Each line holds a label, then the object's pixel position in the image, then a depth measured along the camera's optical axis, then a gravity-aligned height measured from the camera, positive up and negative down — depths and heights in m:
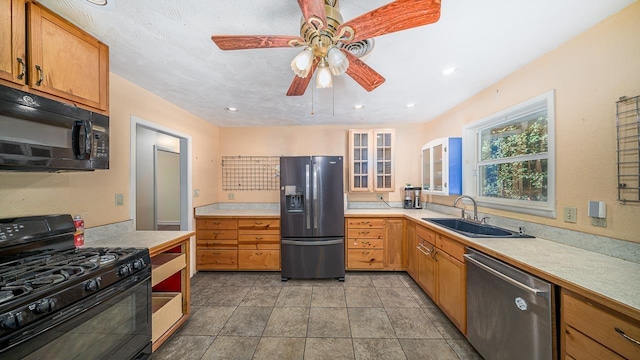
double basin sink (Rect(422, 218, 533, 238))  1.78 -0.49
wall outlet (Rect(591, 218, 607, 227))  1.33 -0.27
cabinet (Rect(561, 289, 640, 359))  0.83 -0.66
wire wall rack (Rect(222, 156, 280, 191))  3.77 +0.14
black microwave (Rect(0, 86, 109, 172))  1.05 +0.26
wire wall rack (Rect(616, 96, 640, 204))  1.19 +0.18
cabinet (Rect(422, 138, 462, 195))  2.65 +0.17
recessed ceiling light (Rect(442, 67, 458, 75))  1.86 +0.96
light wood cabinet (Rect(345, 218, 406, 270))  3.07 -0.90
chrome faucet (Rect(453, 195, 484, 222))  2.27 -0.34
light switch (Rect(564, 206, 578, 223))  1.48 -0.25
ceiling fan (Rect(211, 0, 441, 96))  0.89 +0.71
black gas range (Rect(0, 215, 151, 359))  0.89 -0.56
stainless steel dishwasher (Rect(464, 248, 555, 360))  1.13 -0.82
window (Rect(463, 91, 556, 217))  1.70 +0.20
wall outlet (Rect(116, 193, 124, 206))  1.97 -0.17
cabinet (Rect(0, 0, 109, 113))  1.09 +0.73
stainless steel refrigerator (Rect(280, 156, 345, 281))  2.94 -0.53
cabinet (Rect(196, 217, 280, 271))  3.11 -0.93
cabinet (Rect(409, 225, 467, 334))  1.82 -0.92
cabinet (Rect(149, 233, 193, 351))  1.65 -1.02
